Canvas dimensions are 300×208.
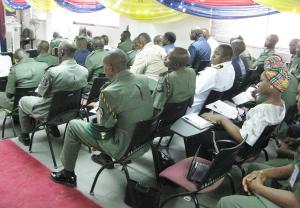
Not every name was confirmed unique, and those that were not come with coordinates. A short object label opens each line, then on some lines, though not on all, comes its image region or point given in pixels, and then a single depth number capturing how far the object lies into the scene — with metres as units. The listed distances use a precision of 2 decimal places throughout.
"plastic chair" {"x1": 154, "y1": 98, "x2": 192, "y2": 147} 2.71
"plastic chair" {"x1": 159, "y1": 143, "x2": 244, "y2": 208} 1.87
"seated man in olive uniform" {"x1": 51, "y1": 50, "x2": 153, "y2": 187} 2.26
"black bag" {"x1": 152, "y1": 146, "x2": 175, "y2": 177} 2.62
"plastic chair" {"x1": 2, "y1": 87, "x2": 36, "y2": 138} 3.22
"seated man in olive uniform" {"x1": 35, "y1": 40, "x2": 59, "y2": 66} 3.88
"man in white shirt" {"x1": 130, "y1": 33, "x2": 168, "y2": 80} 4.17
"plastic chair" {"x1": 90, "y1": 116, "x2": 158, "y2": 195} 2.23
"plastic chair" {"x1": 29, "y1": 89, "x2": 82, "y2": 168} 2.84
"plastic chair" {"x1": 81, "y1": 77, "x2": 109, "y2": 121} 3.49
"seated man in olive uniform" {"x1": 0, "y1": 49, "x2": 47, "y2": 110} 3.30
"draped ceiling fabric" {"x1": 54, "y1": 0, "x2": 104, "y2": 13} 7.32
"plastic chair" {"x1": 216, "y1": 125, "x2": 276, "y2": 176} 2.29
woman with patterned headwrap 2.20
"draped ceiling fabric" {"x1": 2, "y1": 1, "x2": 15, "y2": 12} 7.22
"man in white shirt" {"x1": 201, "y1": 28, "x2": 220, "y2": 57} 5.66
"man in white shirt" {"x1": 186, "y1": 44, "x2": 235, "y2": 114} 3.21
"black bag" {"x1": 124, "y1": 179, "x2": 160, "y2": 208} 2.26
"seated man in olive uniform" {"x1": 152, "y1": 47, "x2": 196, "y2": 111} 2.88
